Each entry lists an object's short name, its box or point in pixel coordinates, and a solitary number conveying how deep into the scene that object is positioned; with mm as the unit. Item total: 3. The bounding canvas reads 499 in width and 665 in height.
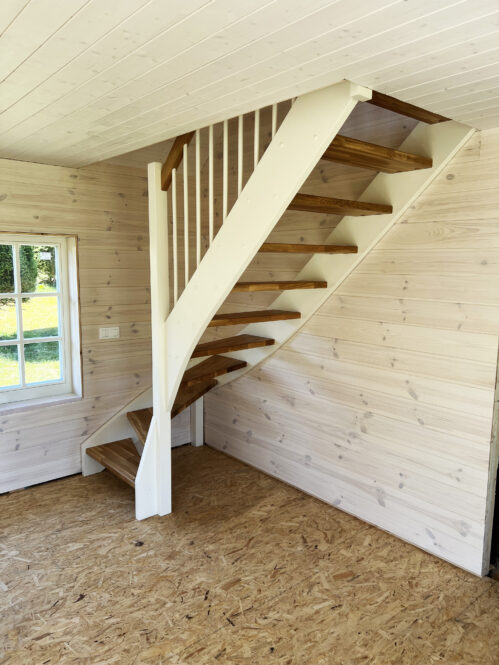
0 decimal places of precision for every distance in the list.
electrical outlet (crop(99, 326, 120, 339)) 3656
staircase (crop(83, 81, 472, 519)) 2027
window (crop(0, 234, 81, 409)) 3371
